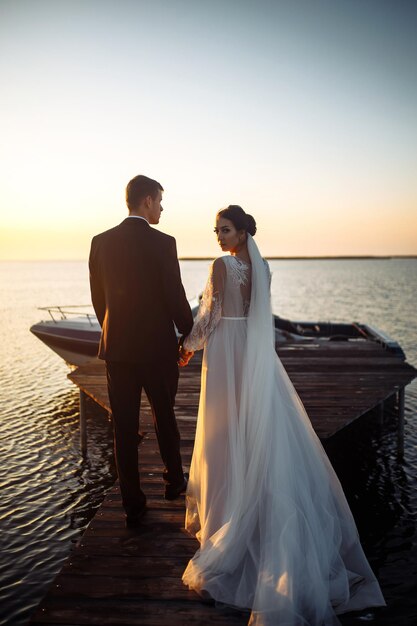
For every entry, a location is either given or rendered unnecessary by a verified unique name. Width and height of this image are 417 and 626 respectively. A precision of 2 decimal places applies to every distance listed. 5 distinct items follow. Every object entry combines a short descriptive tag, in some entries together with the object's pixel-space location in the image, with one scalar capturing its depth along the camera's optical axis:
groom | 3.71
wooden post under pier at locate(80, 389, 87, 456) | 10.01
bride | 3.11
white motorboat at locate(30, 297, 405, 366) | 15.02
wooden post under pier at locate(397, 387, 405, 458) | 9.77
